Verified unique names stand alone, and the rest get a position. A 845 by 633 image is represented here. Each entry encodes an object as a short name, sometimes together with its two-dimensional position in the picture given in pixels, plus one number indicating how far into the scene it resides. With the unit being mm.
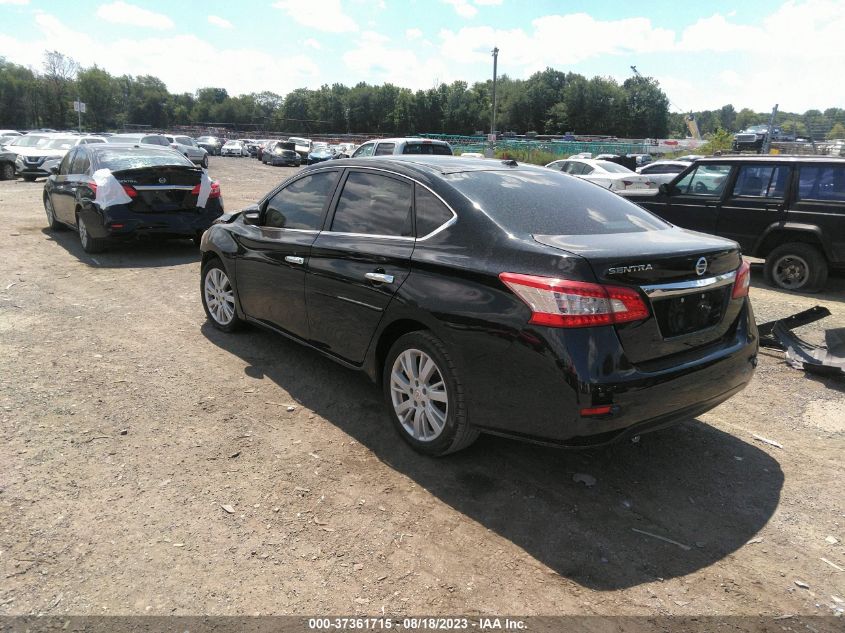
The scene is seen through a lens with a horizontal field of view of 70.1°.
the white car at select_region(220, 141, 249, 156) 51469
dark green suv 7707
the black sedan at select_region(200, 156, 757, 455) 2838
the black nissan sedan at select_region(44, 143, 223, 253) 8891
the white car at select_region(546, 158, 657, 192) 15836
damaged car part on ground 4914
